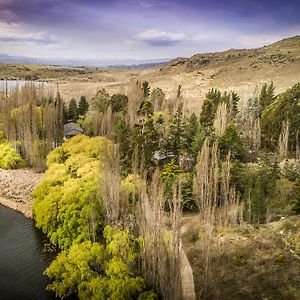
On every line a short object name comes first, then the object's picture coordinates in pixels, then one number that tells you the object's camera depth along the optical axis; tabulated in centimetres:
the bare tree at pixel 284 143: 5075
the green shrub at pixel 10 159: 5534
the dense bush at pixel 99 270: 2483
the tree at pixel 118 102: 7200
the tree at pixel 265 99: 7000
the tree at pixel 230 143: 4853
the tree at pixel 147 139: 4656
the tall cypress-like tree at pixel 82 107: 7869
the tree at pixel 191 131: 5272
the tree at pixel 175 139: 5266
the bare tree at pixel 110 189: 3177
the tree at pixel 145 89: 8692
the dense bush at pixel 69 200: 3388
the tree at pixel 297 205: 3703
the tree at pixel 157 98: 7800
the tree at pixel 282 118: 5466
